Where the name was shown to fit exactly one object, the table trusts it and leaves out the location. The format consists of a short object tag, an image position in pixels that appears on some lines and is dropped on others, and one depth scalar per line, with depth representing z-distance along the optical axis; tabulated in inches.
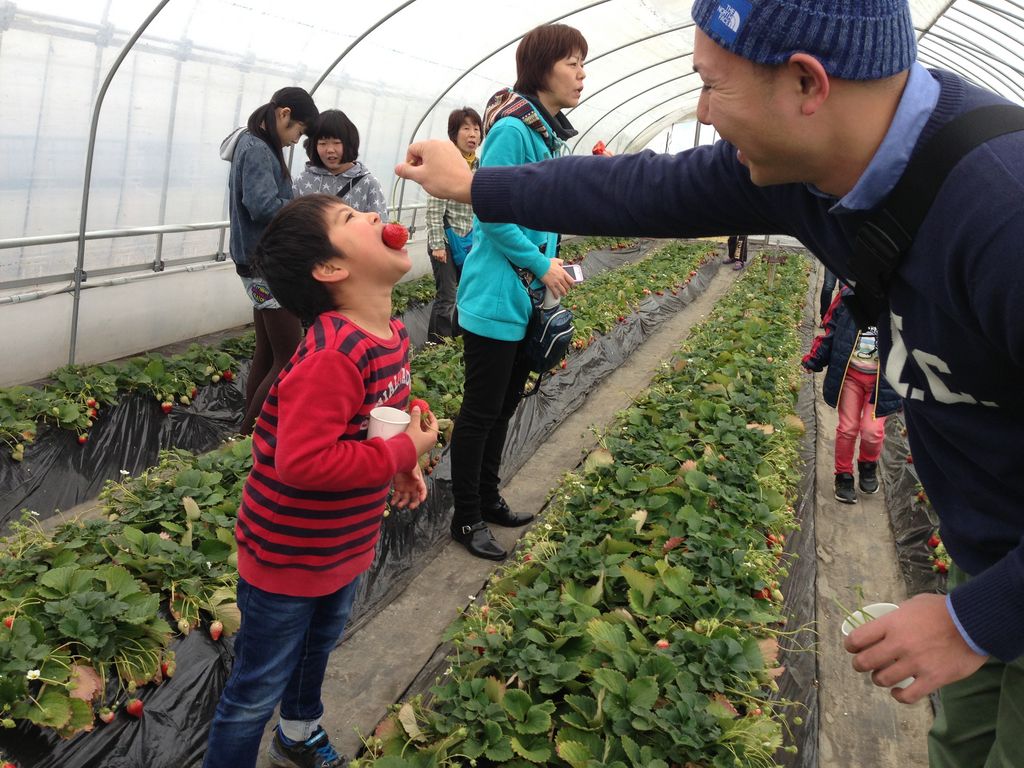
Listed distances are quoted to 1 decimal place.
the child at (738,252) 609.9
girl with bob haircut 179.2
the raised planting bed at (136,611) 87.7
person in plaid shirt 247.0
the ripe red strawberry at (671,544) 132.6
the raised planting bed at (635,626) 89.7
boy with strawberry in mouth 73.3
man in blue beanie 43.4
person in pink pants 176.3
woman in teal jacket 121.8
